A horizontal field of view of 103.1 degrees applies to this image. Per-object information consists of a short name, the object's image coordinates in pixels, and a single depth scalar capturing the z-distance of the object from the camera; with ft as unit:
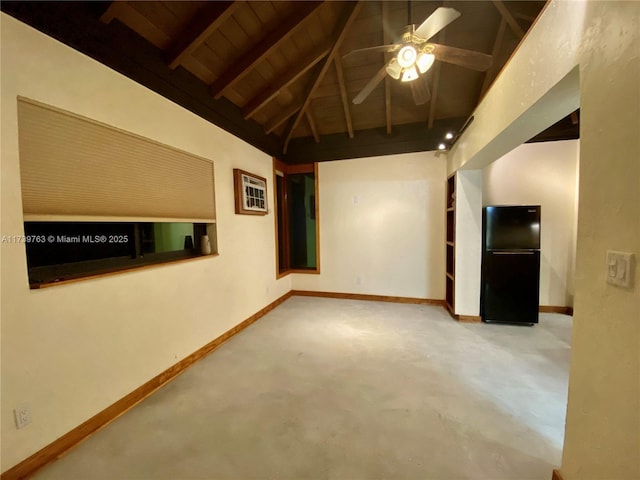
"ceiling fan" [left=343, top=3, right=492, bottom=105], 5.72
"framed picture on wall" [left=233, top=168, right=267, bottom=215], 10.52
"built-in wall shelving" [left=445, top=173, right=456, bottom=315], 11.71
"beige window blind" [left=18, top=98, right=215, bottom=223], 4.75
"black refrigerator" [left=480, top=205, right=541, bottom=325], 10.31
